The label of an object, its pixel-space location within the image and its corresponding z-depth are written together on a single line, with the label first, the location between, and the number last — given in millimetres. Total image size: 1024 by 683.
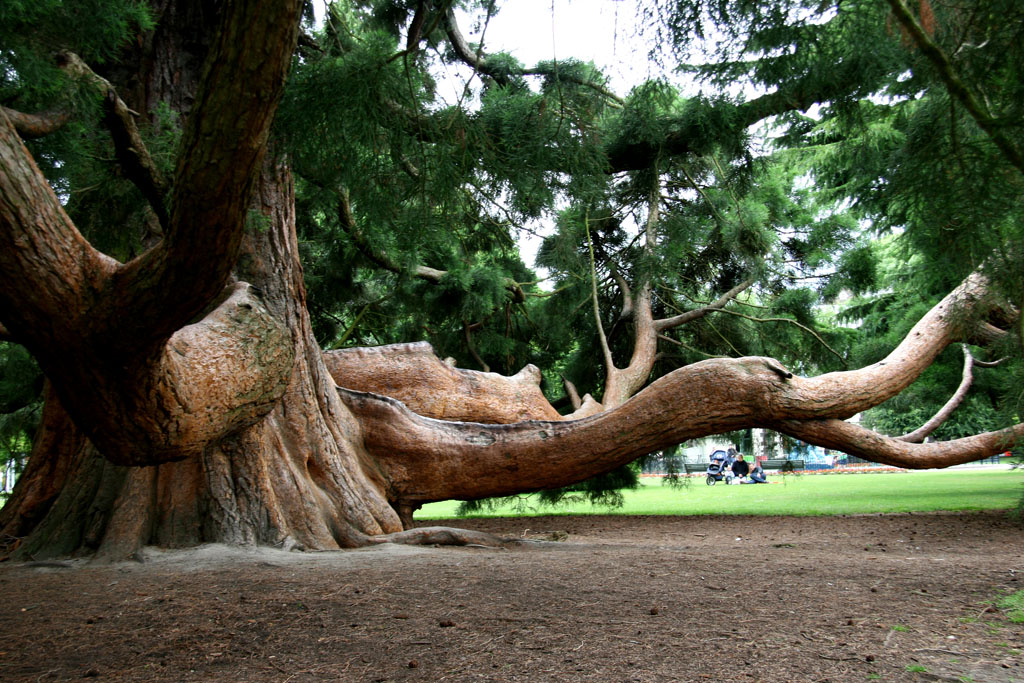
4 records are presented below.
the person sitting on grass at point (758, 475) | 18953
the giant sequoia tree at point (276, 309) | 2357
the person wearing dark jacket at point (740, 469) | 19766
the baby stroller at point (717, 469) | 20505
